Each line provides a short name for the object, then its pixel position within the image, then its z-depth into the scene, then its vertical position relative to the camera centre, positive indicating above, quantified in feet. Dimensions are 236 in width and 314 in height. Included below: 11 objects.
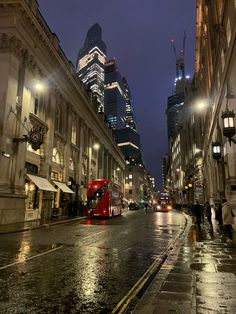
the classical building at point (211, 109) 62.39 +39.99
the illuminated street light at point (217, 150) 71.31 +15.02
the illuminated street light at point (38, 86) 87.99 +40.58
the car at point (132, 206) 241.96 +2.68
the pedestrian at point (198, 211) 73.01 -0.30
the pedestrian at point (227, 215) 43.83 -0.73
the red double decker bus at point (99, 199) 108.88 +3.90
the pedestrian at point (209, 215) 68.41 -1.19
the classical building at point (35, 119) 76.38 +30.82
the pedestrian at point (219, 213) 71.62 -0.86
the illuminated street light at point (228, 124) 47.09 +14.54
